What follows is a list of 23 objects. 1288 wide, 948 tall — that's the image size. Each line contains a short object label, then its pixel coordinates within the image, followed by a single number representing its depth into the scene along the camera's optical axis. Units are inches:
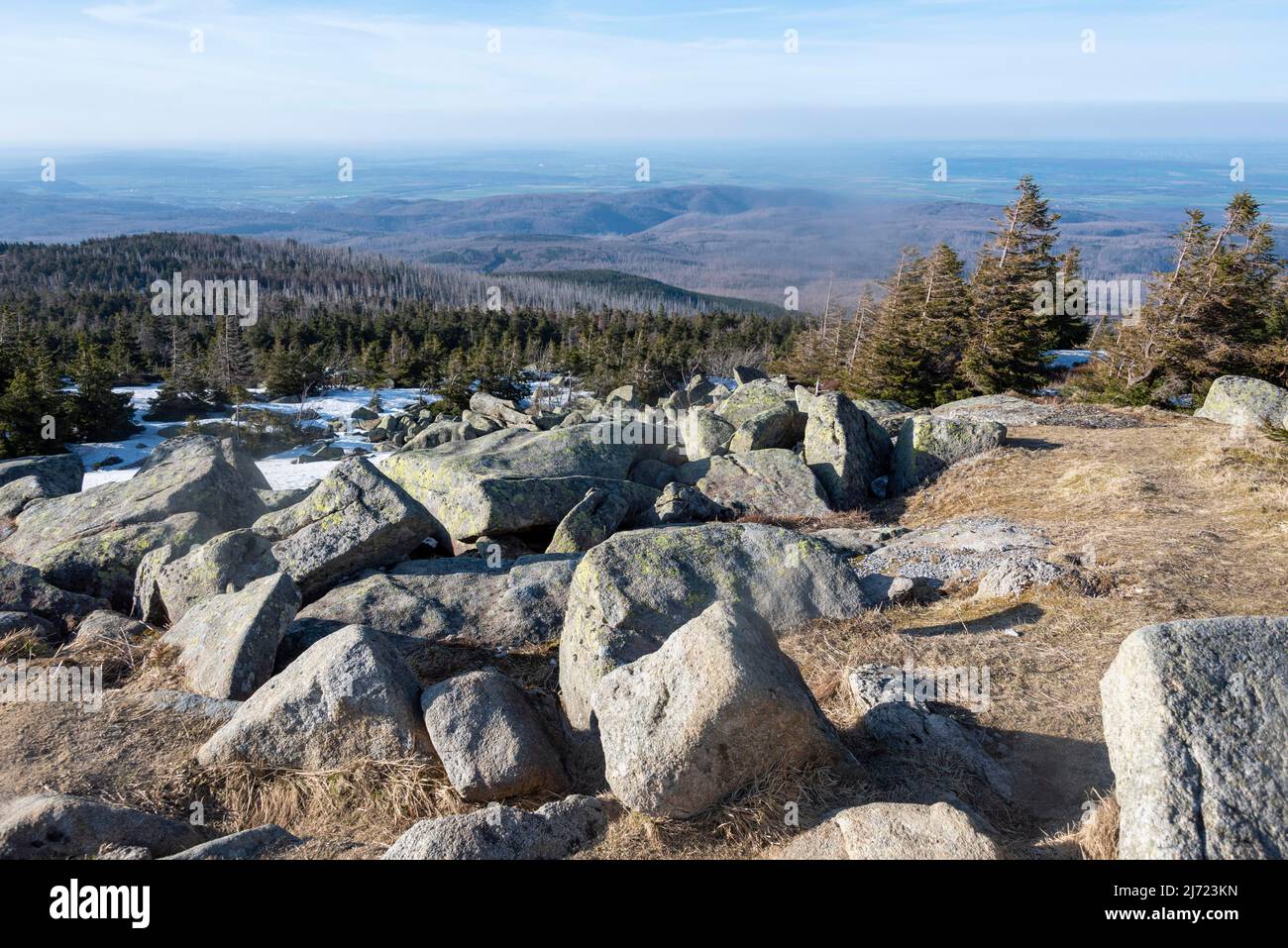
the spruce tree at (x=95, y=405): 1684.3
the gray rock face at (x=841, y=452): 687.1
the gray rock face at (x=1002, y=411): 842.8
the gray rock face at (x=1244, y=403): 764.0
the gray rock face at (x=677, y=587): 313.0
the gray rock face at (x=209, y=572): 426.0
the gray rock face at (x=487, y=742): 257.8
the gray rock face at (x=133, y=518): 494.0
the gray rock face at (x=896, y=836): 178.1
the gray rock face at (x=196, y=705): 308.3
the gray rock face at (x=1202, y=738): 168.1
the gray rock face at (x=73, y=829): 212.4
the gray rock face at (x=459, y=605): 394.6
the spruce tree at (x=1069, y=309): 1579.7
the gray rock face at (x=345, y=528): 433.7
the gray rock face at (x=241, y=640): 328.1
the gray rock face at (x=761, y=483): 655.8
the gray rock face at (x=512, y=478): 534.9
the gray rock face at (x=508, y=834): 195.2
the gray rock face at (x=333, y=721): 267.4
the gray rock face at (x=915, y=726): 249.3
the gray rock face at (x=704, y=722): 213.0
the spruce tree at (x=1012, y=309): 1296.8
